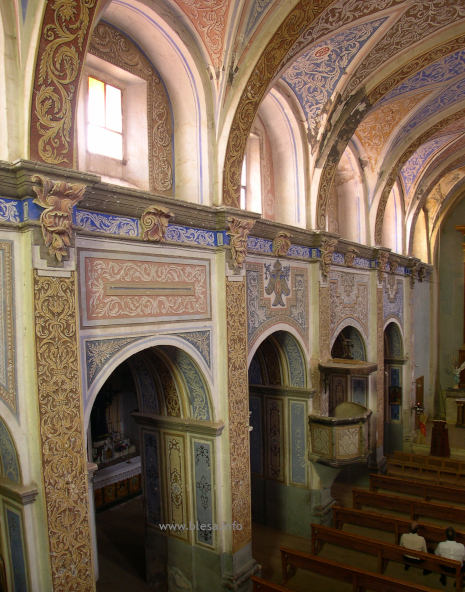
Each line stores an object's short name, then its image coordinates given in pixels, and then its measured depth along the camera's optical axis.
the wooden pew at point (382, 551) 6.70
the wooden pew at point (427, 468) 11.24
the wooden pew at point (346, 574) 6.05
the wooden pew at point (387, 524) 7.87
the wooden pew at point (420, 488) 9.79
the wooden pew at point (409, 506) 8.79
